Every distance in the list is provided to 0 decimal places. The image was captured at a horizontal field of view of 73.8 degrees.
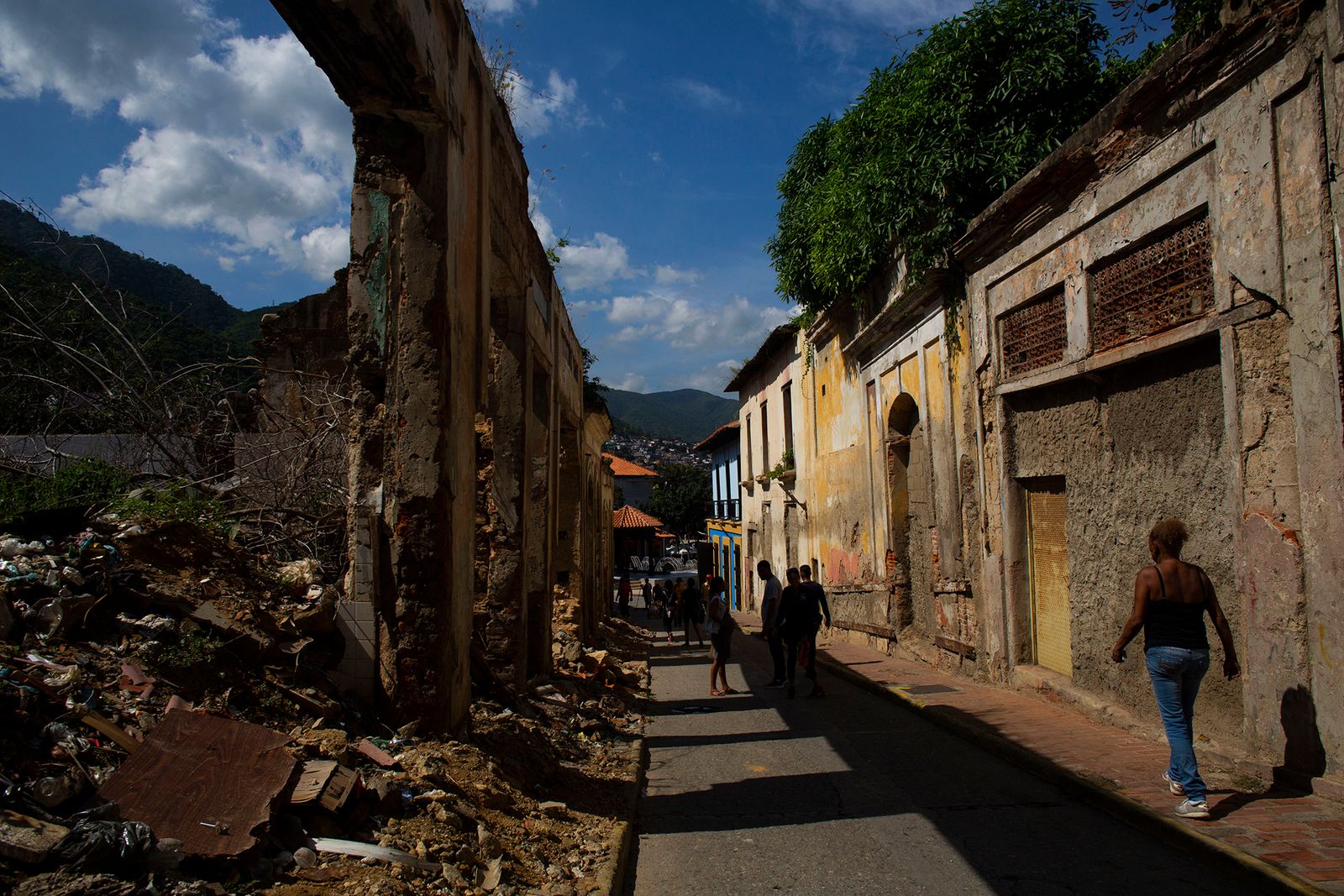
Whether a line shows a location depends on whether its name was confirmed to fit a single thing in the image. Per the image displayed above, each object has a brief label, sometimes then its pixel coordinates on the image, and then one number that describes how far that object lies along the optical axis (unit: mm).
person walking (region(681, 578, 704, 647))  16156
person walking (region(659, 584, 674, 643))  19359
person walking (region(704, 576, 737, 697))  10586
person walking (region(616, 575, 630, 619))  25359
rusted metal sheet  2980
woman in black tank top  4930
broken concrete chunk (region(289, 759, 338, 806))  3426
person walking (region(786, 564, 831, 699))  10297
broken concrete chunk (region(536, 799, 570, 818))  4880
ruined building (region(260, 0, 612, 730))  4926
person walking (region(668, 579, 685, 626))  21630
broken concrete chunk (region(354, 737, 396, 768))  4203
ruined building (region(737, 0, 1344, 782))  5242
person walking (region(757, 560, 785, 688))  10789
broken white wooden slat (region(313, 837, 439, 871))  3314
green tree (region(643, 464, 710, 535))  61625
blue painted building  32344
